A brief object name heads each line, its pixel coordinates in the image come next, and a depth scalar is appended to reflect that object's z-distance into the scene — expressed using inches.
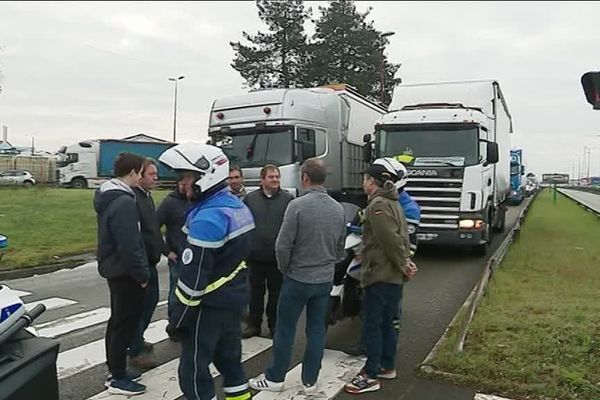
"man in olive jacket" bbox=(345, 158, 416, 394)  189.9
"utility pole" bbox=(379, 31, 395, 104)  1282.0
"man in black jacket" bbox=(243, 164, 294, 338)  244.8
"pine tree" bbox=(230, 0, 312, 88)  1838.1
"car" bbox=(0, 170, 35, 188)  1656.7
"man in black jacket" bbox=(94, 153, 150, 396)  176.6
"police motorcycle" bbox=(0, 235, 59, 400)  114.5
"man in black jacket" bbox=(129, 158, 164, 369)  203.3
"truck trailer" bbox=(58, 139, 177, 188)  1739.7
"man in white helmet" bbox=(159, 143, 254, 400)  133.4
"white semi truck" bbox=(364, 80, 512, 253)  470.6
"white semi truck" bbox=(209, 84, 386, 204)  491.2
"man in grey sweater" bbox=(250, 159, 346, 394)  180.4
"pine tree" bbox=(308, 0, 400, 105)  1846.7
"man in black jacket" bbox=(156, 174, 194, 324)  235.0
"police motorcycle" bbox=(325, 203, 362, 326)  238.2
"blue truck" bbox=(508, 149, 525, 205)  1546.5
